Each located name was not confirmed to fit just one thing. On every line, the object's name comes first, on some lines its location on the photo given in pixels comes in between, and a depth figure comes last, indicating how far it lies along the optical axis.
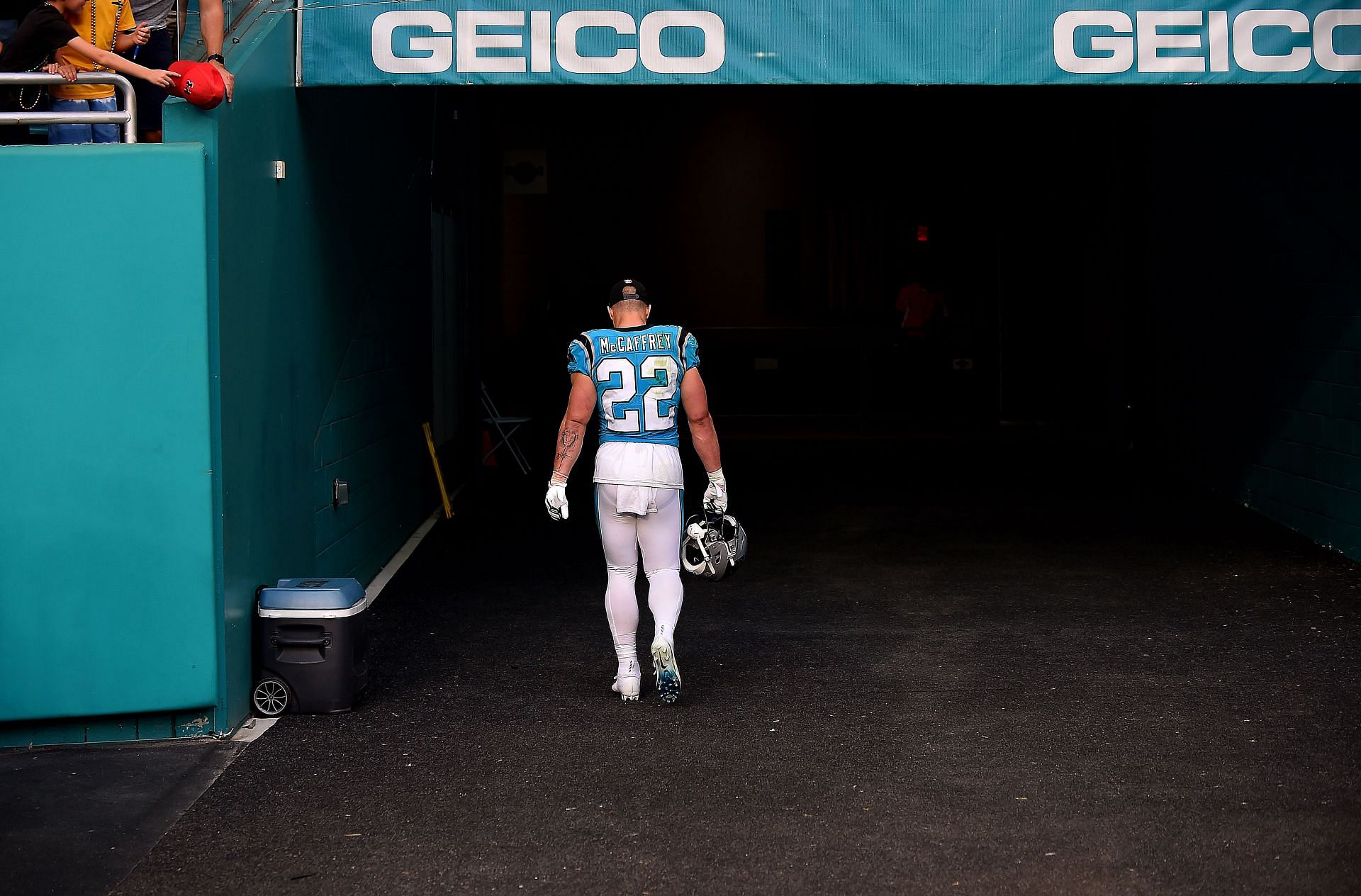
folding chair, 14.45
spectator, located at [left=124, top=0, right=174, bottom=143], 7.63
